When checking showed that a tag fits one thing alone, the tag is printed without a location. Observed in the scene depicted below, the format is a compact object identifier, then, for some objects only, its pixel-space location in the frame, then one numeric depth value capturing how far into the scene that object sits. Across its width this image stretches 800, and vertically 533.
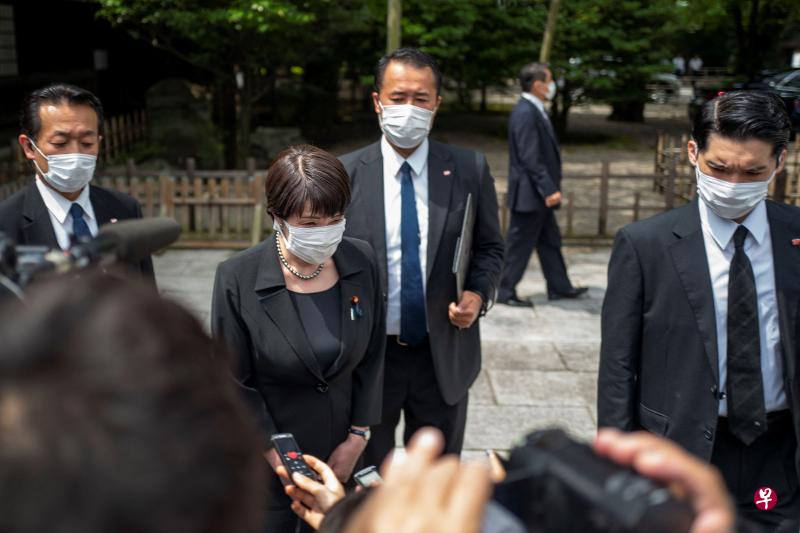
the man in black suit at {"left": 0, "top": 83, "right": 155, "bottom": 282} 3.26
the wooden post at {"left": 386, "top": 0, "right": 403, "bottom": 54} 8.21
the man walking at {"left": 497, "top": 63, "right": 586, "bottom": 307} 7.28
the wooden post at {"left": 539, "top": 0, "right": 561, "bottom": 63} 10.20
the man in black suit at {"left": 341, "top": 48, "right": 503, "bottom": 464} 3.56
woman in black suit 2.77
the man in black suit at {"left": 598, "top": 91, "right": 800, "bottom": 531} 2.65
